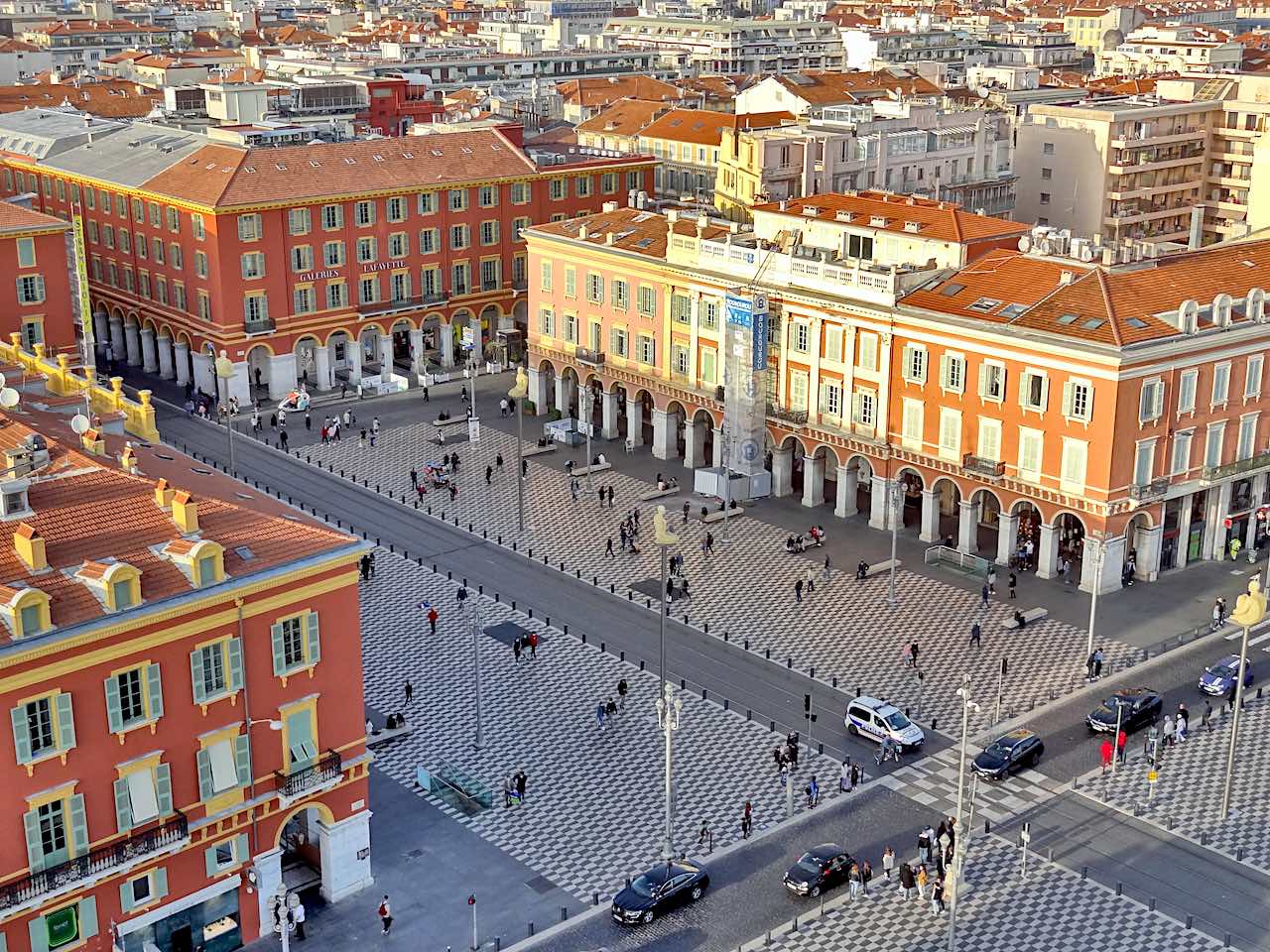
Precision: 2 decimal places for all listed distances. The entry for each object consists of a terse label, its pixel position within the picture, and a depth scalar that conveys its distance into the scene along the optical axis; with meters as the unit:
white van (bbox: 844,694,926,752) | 73.62
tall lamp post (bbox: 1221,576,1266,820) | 63.72
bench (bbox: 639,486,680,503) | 107.88
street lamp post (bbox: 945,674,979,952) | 55.81
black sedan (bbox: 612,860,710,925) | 60.47
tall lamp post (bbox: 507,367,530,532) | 98.69
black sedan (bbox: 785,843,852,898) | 62.09
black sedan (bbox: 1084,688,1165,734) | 74.94
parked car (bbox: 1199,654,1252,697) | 78.62
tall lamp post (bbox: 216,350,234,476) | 107.59
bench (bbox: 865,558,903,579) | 94.81
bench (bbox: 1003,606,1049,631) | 87.31
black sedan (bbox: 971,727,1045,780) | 71.12
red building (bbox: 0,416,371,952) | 51.66
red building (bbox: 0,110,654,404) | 127.00
